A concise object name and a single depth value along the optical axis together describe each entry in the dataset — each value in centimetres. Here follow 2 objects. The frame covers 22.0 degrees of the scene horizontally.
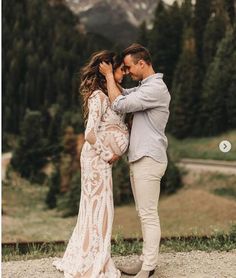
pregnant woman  373
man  361
